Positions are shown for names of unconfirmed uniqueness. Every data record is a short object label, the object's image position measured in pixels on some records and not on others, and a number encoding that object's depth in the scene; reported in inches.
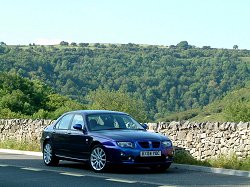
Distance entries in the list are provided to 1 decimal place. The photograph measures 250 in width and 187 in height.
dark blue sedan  637.3
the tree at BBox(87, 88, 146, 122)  5360.7
